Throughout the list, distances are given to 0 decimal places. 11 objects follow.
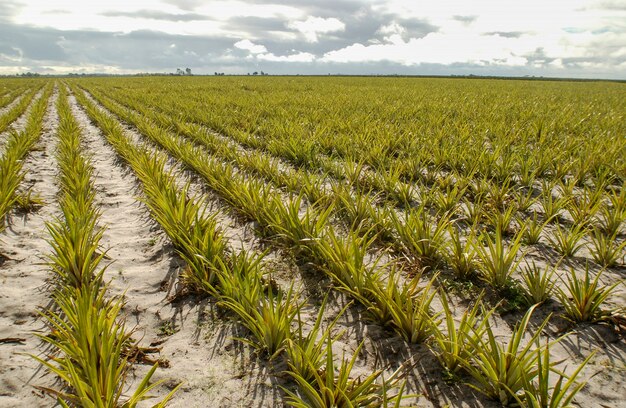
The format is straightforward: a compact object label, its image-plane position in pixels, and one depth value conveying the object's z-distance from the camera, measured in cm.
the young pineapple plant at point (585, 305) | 200
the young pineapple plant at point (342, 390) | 149
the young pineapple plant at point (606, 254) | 259
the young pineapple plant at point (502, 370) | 152
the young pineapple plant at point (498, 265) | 231
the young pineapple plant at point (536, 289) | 217
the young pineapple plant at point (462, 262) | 246
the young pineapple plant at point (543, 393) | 138
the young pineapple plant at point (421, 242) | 270
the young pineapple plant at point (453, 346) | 168
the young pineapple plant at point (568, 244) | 273
